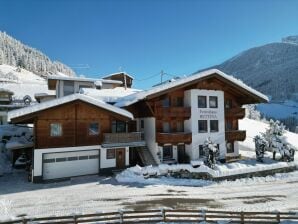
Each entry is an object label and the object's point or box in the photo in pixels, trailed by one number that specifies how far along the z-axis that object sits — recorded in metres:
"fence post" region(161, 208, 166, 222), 14.14
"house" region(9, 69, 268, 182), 23.95
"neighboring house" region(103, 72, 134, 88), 53.31
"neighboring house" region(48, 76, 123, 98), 37.53
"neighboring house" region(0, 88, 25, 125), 42.50
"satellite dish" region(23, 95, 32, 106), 47.94
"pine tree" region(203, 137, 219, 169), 26.56
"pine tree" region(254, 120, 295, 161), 30.64
